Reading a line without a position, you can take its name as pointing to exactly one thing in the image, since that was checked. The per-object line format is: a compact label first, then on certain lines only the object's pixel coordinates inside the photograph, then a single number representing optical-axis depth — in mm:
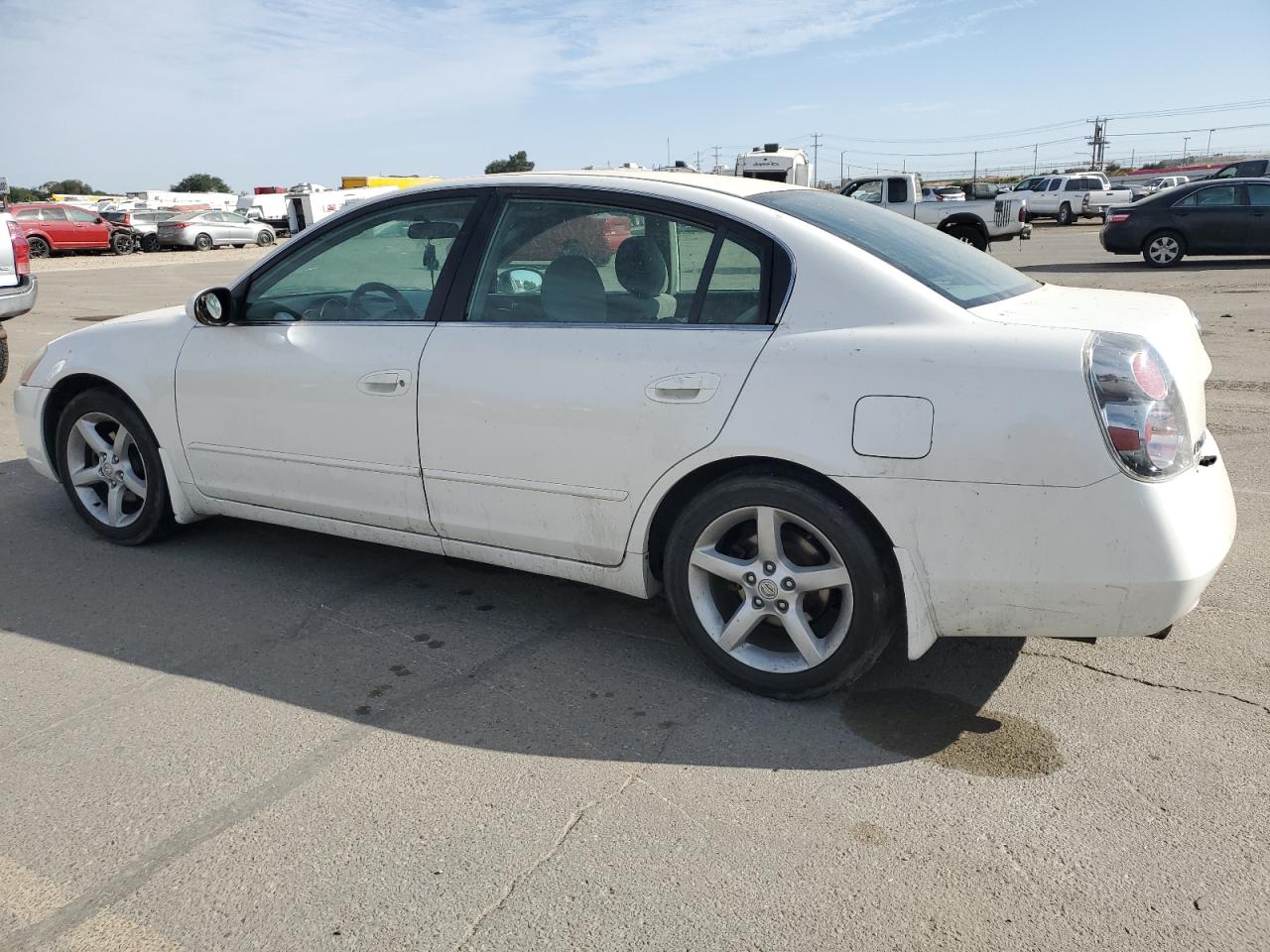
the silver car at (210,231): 36062
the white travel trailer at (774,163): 30000
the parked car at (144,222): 37000
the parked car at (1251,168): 30472
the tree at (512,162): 35281
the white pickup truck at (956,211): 25109
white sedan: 2906
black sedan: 17312
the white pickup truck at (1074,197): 39281
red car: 30547
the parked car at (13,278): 8531
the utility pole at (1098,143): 91688
